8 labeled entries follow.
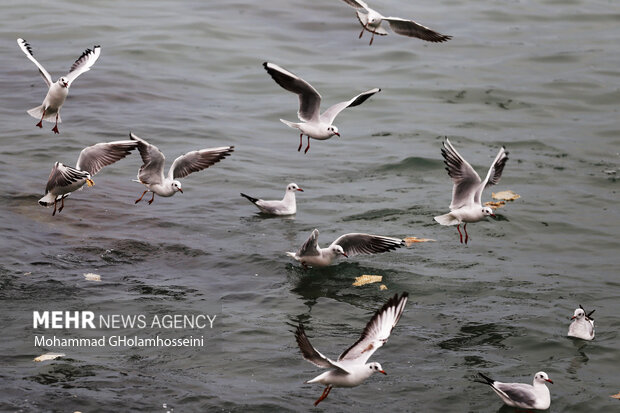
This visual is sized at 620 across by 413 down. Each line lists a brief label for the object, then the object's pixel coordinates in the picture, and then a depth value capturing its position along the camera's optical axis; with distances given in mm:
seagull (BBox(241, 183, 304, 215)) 16516
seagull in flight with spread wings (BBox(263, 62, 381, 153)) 13633
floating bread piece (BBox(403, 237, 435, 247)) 15492
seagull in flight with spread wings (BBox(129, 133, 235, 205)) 13891
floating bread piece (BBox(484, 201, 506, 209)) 17136
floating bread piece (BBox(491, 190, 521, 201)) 17641
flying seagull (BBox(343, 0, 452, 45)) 14410
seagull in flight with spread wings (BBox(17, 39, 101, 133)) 14078
